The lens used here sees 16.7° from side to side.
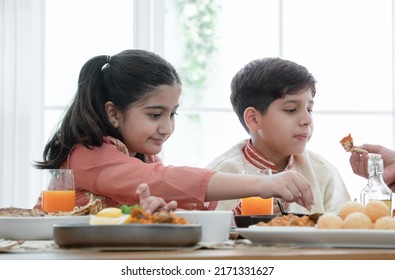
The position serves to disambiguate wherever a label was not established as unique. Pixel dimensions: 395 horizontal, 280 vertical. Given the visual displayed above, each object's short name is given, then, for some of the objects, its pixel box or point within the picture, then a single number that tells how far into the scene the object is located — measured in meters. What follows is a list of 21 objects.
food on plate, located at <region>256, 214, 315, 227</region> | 1.75
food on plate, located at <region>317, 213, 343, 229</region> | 1.71
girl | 2.16
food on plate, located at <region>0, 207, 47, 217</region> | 1.87
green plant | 3.71
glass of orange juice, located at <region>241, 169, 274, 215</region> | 2.19
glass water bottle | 2.03
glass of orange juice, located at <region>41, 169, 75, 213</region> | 2.10
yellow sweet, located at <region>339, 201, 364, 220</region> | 1.75
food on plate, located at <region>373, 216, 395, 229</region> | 1.69
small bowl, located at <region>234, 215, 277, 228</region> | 1.89
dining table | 1.58
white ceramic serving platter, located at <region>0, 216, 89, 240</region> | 1.79
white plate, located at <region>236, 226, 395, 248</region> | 1.67
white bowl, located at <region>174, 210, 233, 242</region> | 1.74
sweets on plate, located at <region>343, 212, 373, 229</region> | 1.70
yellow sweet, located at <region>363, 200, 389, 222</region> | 1.71
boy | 2.66
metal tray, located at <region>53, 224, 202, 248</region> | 1.61
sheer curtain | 3.52
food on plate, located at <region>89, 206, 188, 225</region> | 1.64
